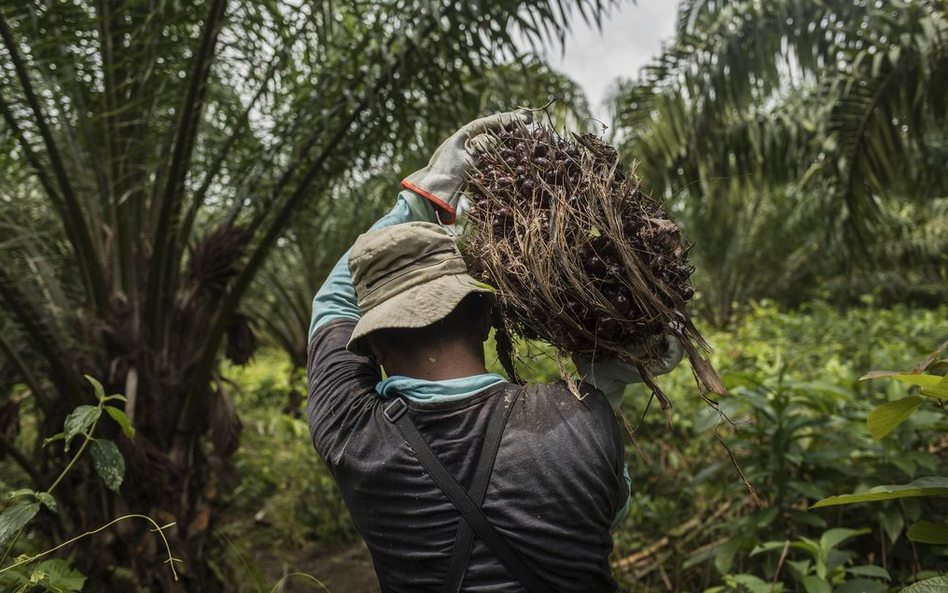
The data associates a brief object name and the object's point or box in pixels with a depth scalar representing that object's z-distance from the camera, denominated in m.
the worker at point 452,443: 1.29
